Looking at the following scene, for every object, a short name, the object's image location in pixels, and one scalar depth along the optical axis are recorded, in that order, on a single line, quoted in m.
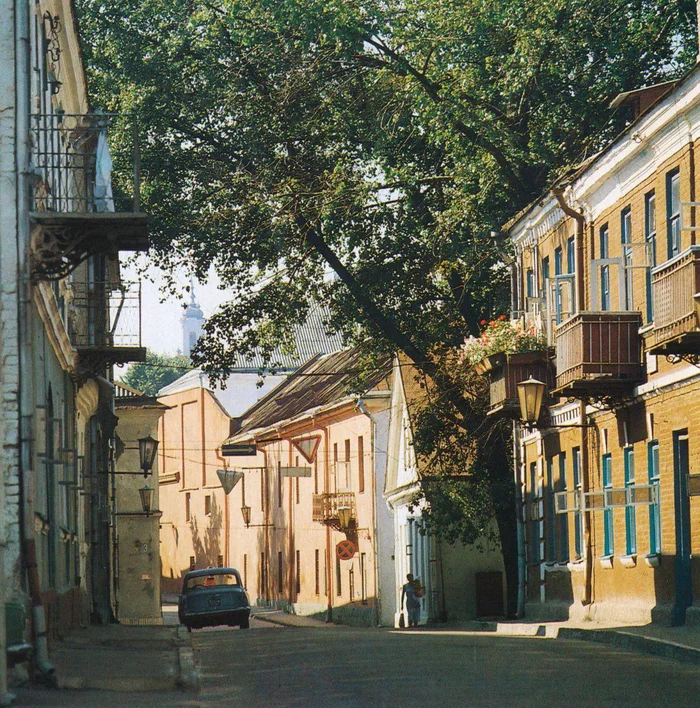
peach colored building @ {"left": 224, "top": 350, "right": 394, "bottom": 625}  46.03
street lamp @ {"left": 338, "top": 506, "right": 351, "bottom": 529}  47.06
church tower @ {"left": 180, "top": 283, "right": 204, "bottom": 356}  194.50
